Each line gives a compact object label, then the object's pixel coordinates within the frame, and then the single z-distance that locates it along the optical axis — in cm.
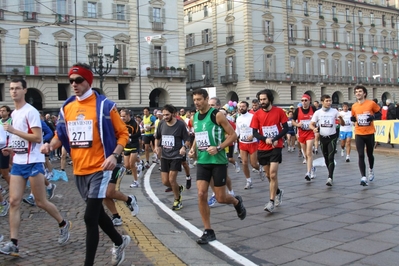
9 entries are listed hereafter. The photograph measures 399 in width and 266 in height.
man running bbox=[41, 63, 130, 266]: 443
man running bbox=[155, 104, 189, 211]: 869
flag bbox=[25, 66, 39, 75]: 3916
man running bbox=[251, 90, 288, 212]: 764
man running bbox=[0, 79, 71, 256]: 556
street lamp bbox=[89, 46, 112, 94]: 2547
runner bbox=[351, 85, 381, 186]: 987
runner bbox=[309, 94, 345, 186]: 1016
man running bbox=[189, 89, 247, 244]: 593
